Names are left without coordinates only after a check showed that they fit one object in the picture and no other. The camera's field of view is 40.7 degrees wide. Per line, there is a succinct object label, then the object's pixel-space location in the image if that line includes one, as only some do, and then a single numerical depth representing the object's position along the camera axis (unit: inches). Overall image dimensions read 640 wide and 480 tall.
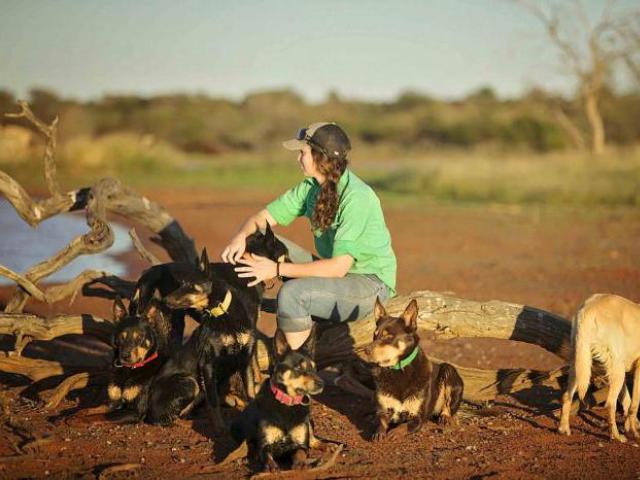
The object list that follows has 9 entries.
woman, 240.1
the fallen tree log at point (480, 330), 263.7
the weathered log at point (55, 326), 273.7
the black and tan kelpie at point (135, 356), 242.7
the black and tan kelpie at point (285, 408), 208.8
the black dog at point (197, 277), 244.4
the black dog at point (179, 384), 240.4
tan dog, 225.1
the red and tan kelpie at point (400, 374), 231.9
